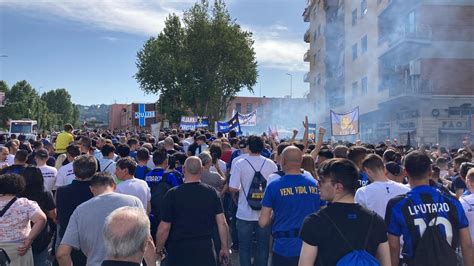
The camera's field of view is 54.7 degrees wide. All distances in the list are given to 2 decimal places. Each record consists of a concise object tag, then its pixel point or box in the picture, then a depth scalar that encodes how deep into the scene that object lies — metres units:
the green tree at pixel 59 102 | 107.62
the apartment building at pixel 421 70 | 25.94
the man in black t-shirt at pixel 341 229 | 2.93
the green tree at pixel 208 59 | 37.38
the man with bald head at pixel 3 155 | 8.07
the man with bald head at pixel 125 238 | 2.56
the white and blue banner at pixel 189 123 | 25.39
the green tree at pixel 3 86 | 71.31
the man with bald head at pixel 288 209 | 4.48
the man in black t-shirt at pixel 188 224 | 4.45
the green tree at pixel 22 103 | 69.94
